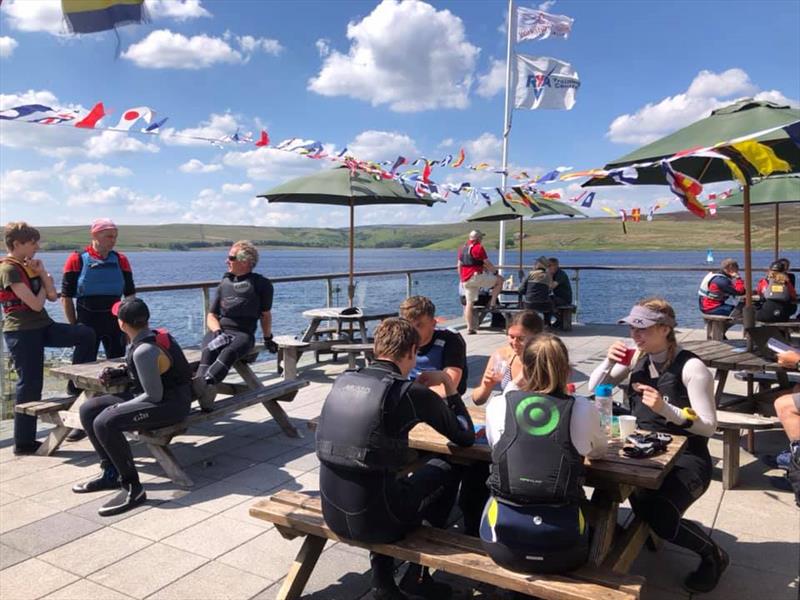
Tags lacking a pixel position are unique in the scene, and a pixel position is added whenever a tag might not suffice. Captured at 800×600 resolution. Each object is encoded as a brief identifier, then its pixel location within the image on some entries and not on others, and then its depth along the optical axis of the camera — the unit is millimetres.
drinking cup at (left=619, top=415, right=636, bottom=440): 2670
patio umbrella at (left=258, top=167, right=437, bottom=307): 7098
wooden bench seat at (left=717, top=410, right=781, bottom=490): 3762
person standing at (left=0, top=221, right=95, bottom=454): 4469
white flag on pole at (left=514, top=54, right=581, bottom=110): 14289
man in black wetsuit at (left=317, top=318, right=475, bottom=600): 2359
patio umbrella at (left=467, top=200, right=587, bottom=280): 10977
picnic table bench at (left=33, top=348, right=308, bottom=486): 4016
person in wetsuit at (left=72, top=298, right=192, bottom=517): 3730
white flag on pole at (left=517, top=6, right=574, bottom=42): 14539
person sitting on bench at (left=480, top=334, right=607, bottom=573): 2146
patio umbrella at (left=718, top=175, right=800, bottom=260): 7883
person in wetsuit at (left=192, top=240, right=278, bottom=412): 5172
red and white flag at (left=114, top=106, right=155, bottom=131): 4688
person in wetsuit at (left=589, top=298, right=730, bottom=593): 2717
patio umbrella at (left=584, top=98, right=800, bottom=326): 4379
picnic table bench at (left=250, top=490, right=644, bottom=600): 2053
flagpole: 14008
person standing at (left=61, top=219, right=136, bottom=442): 4996
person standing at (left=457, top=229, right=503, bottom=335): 10367
